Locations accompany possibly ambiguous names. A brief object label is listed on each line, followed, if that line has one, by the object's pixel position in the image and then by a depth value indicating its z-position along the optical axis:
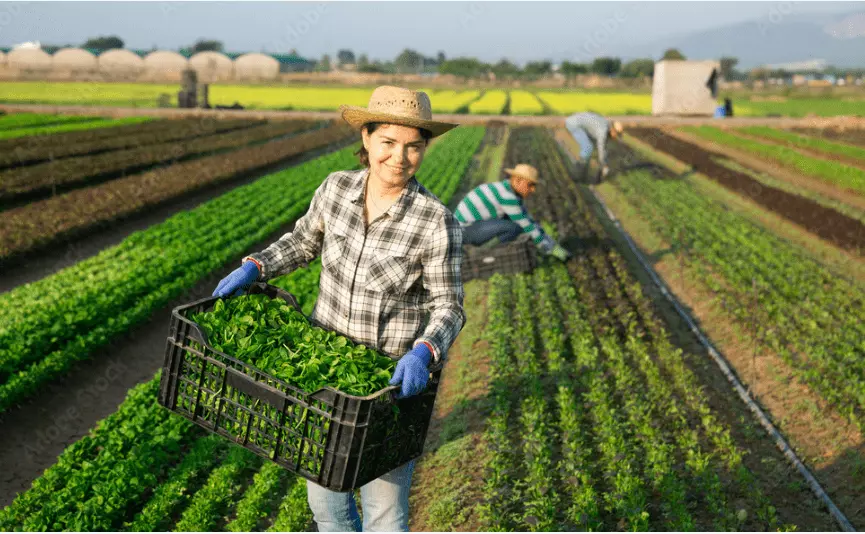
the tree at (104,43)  141.38
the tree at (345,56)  166.77
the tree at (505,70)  95.68
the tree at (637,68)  101.55
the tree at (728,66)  133.38
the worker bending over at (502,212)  8.84
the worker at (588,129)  16.09
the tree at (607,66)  118.25
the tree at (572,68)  107.19
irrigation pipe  5.22
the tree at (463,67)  94.87
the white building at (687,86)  42.56
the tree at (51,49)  81.94
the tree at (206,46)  128.75
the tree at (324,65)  108.19
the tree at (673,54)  71.74
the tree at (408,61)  95.69
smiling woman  2.88
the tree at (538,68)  113.01
